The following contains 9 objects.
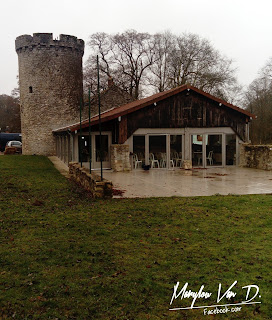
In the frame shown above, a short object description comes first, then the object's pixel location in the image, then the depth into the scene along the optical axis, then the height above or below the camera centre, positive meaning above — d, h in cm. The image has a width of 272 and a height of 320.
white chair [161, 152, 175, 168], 1864 -42
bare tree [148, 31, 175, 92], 3816 +1028
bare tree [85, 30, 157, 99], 4041 +1051
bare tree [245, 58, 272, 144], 3266 +354
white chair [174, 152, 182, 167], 1892 -32
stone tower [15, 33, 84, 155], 3159 +610
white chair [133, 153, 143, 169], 1833 -40
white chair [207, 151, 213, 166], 1916 -28
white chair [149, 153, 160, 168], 1848 -41
